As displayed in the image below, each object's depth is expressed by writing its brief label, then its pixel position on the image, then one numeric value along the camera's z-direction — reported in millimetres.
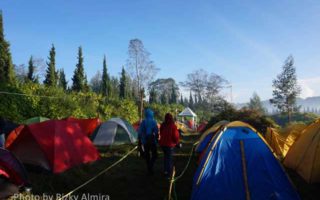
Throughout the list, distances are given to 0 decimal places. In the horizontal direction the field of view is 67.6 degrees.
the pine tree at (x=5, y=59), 22628
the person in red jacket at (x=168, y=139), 6461
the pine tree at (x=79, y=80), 32564
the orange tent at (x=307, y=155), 5681
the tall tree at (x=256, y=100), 60373
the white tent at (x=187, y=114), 28990
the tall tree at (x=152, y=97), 49453
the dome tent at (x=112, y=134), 10919
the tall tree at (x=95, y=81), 62838
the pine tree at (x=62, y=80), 40570
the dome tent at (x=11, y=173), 4914
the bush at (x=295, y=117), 36956
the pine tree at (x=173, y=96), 64265
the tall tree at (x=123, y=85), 43047
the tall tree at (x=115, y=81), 58747
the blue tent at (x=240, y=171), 4516
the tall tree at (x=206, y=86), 49288
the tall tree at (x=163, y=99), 56898
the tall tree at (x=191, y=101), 68623
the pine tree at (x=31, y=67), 37616
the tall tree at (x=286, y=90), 27008
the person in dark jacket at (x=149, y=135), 6643
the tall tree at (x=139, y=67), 32880
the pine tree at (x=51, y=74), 30478
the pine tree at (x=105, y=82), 41288
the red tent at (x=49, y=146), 6309
